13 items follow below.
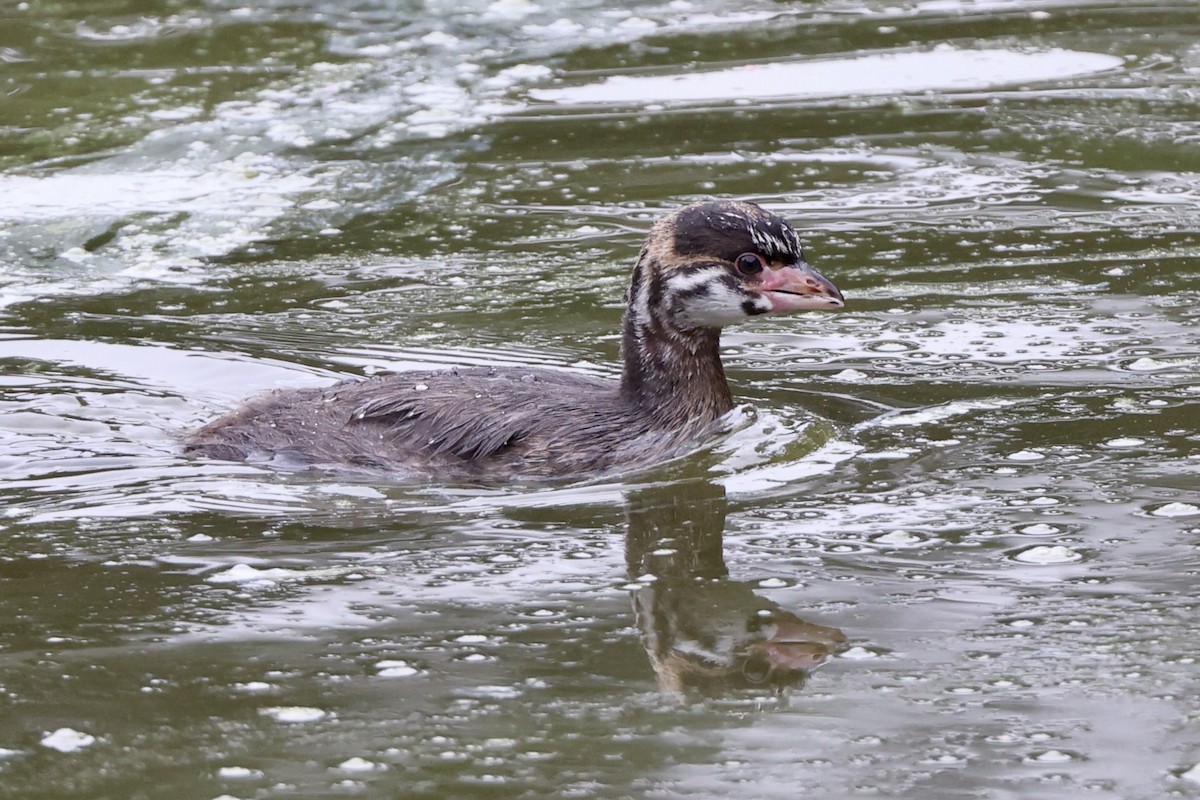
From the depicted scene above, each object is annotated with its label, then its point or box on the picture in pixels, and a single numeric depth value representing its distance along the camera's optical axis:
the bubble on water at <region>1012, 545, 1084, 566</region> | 13.03
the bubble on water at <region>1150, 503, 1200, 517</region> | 13.92
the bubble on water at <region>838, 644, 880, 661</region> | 11.49
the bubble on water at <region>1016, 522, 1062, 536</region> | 13.61
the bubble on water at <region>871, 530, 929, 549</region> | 13.51
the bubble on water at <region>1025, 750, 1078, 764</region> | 10.02
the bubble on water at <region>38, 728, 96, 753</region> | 10.70
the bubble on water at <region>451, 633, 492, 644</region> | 11.98
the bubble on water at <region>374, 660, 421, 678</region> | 11.52
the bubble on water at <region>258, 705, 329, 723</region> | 10.92
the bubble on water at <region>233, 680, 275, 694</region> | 11.31
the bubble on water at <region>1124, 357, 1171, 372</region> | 17.61
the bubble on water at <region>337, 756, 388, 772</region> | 10.30
